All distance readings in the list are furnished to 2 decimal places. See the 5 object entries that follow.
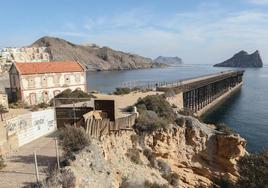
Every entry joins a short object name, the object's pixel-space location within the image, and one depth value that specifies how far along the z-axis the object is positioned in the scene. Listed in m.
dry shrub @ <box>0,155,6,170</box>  8.69
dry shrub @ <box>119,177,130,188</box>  9.89
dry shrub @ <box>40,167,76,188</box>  6.49
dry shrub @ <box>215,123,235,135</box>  17.66
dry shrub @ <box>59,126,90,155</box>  9.00
